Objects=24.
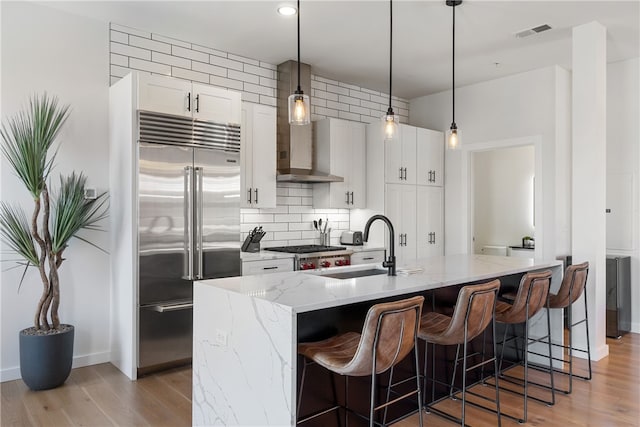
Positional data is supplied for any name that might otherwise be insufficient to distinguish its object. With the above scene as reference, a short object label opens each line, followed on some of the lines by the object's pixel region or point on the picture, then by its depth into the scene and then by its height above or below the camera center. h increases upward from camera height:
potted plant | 3.30 -0.10
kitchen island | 2.02 -0.58
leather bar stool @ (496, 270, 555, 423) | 3.07 -0.62
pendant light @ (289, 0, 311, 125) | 2.77 +0.63
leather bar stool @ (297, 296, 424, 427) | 2.03 -0.62
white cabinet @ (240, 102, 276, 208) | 4.60 +0.57
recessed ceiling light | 3.73 +1.66
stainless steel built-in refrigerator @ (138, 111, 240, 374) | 3.70 -0.08
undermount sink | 3.13 -0.44
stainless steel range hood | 4.92 +0.78
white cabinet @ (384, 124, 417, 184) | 5.54 +0.67
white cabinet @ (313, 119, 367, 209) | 5.29 +0.60
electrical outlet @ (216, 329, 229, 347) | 2.35 -0.65
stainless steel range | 4.57 -0.46
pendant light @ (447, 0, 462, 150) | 3.83 +0.61
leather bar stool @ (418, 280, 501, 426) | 2.55 -0.62
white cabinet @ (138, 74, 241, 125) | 3.71 +0.97
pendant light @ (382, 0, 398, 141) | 3.29 +0.62
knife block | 4.82 -0.36
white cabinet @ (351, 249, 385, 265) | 5.10 -0.52
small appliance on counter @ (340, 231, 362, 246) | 5.51 -0.32
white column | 4.12 +0.38
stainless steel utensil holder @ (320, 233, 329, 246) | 5.49 -0.33
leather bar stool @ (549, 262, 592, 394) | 3.51 -0.60
